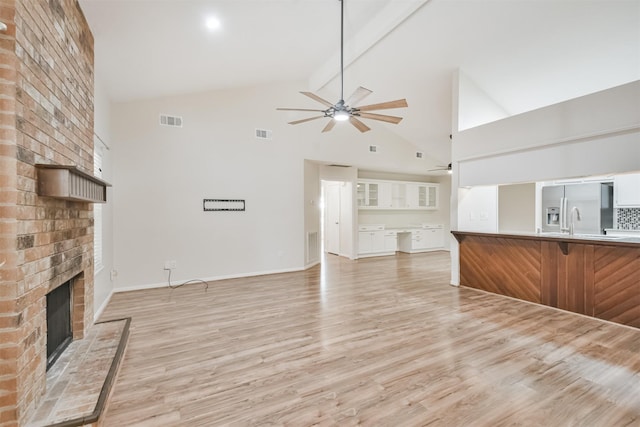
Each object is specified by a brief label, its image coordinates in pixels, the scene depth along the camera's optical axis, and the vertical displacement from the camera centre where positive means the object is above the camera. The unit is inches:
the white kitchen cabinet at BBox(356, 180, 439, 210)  328.8 +17.9
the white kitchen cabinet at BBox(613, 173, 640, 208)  177.2 +11.1
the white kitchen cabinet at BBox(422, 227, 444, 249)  366.6 -34.6
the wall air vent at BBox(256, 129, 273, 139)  234.4 +60.9
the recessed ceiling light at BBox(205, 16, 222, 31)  127.2 +82.1
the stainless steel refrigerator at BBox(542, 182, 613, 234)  188.2 +2.3
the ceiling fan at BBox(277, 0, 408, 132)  137.6 +48.9
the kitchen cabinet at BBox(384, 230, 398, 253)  339.9 -35.9
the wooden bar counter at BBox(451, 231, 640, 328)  131.7 -31.9
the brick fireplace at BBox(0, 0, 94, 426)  61.5 +6.0
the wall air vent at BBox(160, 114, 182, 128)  200.8 +61.3
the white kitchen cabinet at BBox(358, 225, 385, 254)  322.3 -32.3
